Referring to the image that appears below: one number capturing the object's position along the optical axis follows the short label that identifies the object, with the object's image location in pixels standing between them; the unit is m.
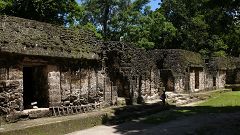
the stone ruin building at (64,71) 6.22
